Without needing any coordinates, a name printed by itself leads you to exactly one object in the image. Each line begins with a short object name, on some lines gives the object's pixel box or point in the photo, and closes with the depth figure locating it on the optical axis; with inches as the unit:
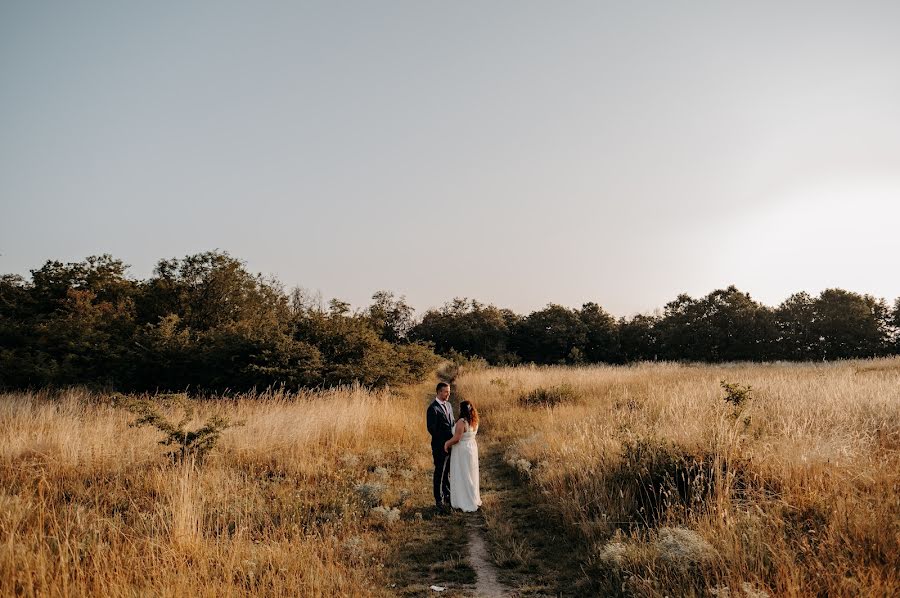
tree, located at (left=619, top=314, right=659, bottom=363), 2034.9
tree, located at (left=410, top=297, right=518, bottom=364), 2242.9
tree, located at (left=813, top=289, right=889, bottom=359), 1643.7
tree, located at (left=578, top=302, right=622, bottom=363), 2096.5
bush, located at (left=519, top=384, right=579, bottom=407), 694.5
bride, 317.1
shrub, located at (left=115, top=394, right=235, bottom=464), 340.5
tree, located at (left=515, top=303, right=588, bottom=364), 2132.1
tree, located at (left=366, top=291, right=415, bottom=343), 2452.0
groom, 327.6
